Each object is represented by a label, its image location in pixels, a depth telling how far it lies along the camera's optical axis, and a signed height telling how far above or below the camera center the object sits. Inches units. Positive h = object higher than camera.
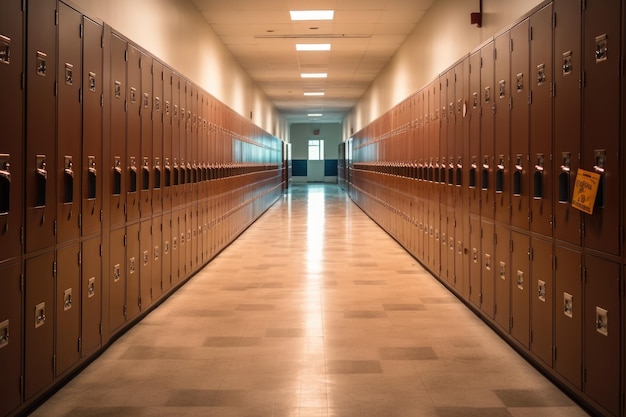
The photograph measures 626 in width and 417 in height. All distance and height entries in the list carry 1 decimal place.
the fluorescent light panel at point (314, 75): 613.0 +108.9
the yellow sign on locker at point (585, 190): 122.6 -0.5
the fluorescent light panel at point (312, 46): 461.1 +103.0
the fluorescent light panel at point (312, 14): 362.3 +99.2
